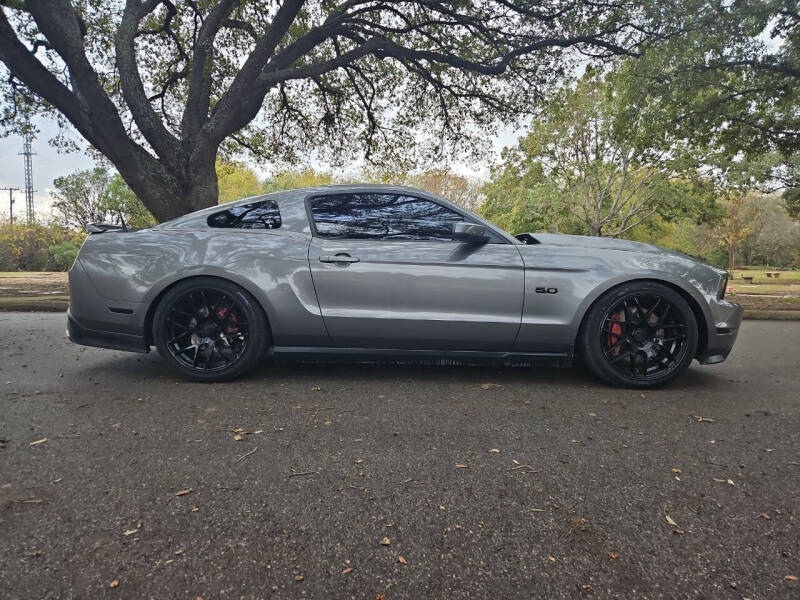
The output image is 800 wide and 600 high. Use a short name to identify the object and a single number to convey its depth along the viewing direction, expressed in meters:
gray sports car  3.25
